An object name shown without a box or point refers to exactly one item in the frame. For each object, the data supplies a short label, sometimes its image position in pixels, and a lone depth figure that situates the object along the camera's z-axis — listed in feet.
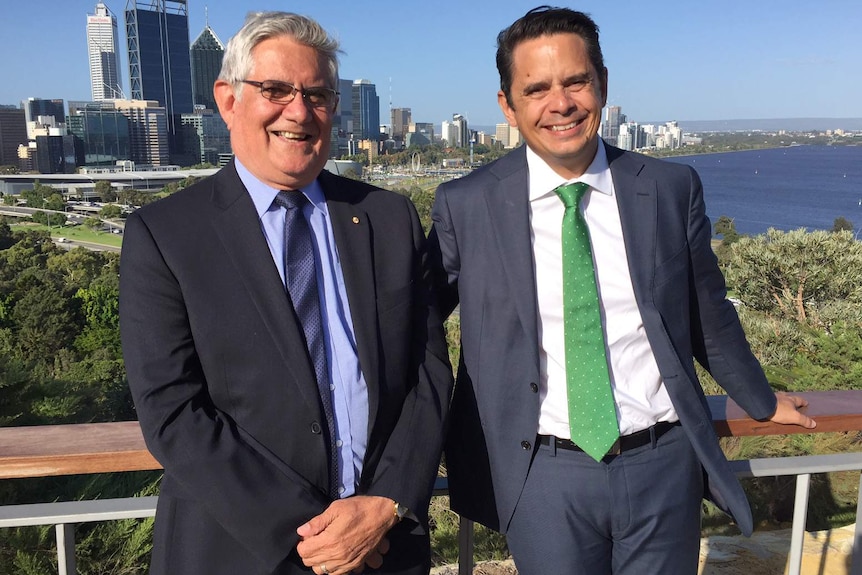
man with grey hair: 3.66
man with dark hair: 4.27
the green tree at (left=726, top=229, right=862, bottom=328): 49.39
